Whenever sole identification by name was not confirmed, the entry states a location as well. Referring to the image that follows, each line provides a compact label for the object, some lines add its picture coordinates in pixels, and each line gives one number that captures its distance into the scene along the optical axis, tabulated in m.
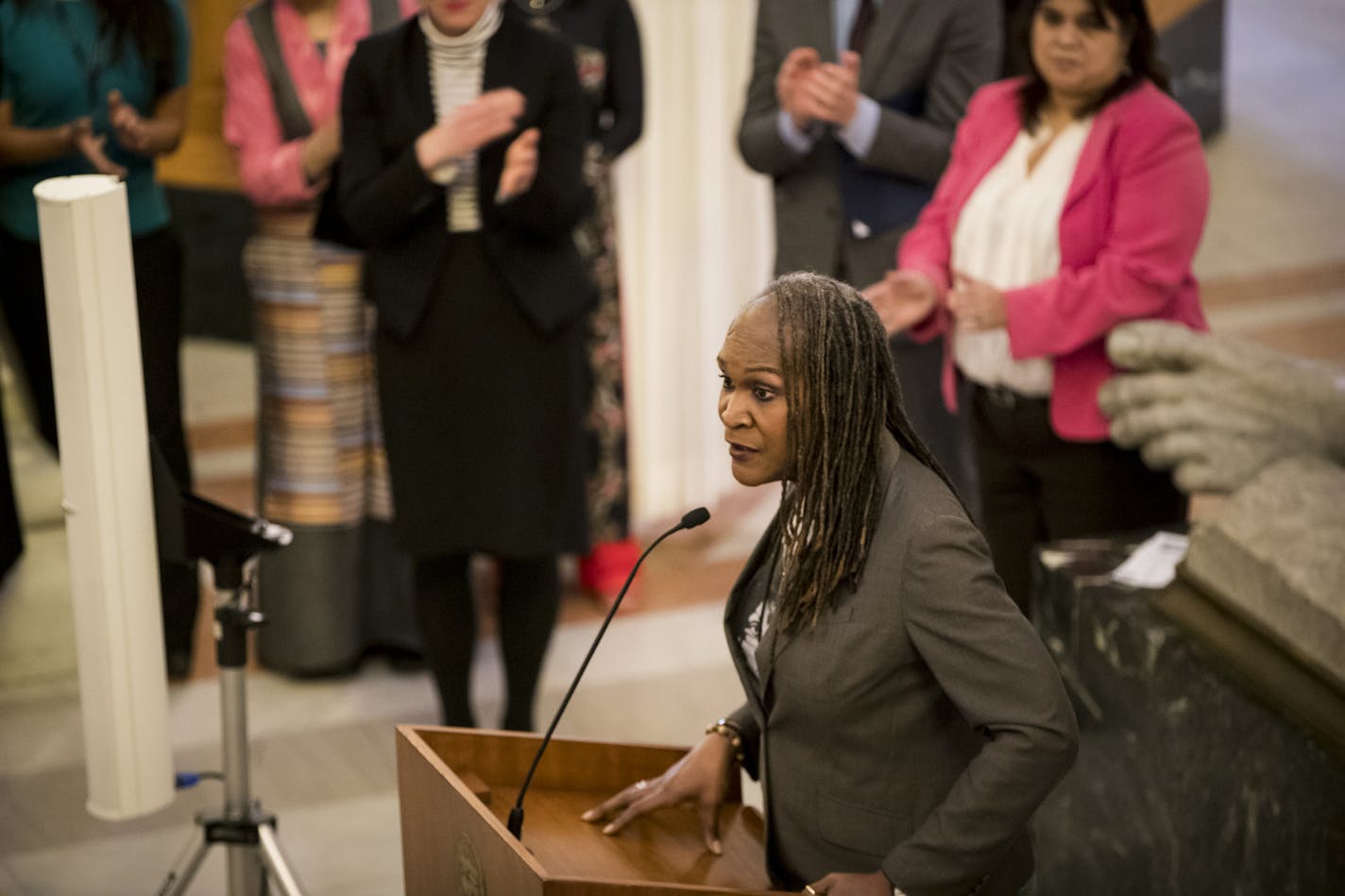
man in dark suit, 6.93
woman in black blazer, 6.47
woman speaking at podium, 3.37
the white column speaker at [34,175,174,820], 4.22
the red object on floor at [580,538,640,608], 9.36
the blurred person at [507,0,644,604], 8.31
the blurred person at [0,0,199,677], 6.99
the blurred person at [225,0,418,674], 7.60
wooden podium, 3.43
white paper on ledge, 5.79
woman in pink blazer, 5.77
